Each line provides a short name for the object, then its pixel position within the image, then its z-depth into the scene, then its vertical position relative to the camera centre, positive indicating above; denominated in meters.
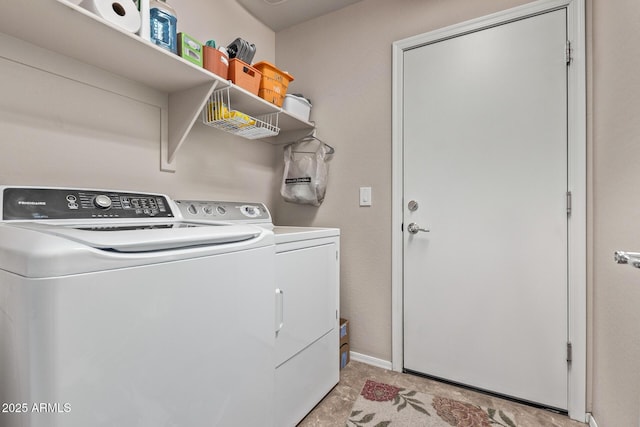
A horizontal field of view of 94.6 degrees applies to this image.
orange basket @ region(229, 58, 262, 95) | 1.56 +0.76
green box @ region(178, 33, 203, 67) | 1.32 +0.75
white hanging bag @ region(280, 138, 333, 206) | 2.07 +0.29
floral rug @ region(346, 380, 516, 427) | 1.45 -1.02
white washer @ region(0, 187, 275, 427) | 0.55 -0.24
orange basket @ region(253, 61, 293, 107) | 1.77 +0.80
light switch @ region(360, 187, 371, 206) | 2.02 +0.12
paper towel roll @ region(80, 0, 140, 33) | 1.02 +0.72
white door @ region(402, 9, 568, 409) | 1.53 +0.03
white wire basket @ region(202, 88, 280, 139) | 1.53 +0.50
